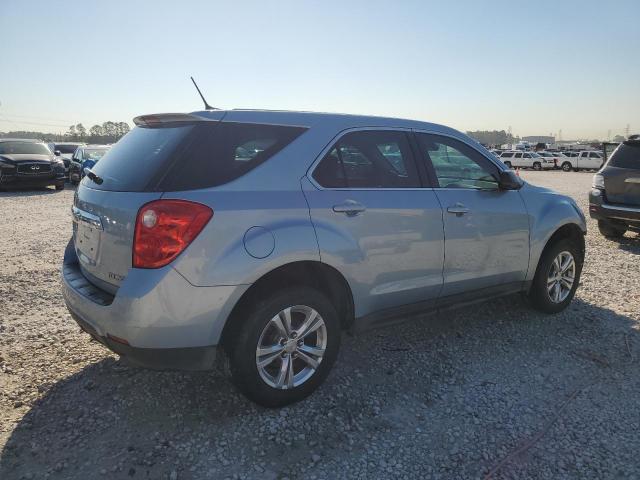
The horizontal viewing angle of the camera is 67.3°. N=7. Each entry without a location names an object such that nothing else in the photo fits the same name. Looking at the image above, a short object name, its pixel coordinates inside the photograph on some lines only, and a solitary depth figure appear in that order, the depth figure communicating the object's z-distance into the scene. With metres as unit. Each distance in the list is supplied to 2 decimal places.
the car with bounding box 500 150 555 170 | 44.80
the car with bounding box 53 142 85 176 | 31.71
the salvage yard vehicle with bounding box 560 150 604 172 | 41.53
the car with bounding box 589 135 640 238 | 7.54
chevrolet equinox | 2.49
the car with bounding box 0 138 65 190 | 15.36
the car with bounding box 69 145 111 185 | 18.93
